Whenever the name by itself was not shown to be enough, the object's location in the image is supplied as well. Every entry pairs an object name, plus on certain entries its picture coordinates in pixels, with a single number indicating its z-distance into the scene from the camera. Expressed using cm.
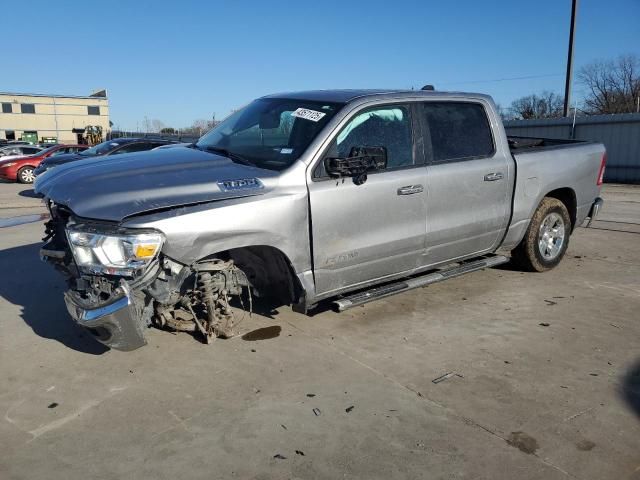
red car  1845
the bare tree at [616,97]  4434
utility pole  2114
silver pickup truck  334
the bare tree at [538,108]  4806
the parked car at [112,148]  1395
